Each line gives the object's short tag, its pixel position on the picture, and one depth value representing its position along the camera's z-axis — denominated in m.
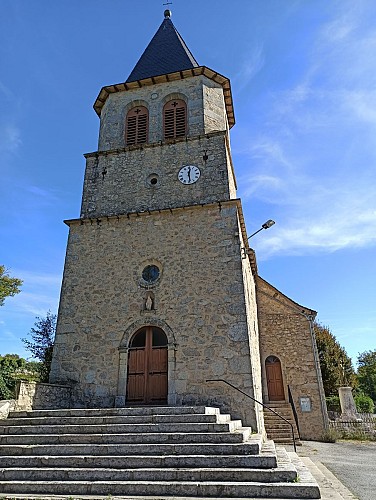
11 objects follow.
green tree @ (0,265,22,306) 21.45
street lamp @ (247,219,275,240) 11.56
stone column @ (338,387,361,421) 16.23
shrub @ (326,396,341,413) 20.20
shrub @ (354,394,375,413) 22.56
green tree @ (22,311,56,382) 17.67
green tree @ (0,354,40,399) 10.39
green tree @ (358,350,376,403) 45.88
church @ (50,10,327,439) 9.39
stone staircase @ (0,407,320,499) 4.83
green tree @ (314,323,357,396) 23.44
